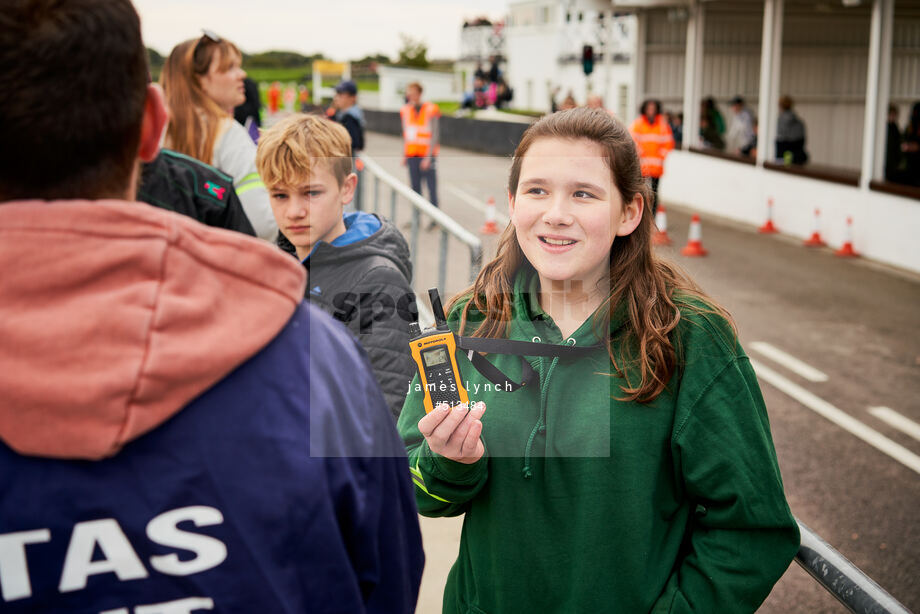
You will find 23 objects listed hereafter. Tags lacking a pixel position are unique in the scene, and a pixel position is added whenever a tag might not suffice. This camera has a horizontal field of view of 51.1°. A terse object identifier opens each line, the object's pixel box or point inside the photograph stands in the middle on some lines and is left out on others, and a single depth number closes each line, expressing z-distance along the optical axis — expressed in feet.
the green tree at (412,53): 305.94
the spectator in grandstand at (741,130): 64.90
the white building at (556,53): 123.39
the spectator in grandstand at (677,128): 66.33
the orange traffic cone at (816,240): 45.96
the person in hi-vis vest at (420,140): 50.68
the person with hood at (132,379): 3.59
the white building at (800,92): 43.09
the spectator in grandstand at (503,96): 148.87
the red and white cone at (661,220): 45.53
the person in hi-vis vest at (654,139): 52.19
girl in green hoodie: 6.23
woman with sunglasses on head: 13.44
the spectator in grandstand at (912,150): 47.93
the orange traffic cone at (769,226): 50.83
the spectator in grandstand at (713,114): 67.07
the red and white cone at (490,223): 44.20
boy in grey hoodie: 9.51
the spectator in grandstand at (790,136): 59.11
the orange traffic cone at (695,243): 43.19
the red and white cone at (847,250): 42.98
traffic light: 69.83
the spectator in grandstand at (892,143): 54.60
